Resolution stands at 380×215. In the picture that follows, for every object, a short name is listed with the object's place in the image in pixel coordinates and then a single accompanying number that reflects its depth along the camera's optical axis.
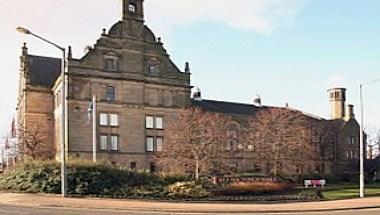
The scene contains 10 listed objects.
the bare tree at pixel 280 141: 67.06
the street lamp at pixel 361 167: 40.66
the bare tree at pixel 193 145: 59.41
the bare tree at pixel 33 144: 63.81
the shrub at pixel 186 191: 35.31
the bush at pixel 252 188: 42.85
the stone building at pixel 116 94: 69.94
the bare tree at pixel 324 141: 92.00
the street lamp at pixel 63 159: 32.16
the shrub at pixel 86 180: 35.06
